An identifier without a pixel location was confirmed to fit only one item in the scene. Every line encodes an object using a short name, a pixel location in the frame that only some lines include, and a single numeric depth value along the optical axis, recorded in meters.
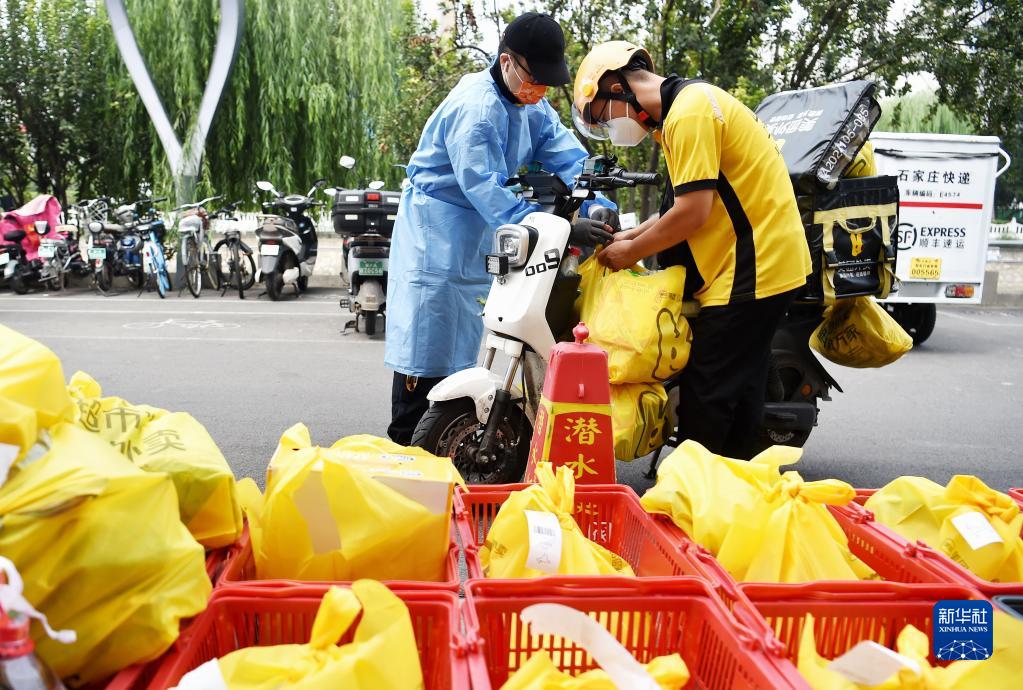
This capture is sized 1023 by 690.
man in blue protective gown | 3.42
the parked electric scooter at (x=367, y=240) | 8.79
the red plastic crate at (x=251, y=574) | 1.56
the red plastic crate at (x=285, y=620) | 1.51
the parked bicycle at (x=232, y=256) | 12.44
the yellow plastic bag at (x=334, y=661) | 1.24
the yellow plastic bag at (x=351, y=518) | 1.64
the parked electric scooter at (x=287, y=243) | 11.65
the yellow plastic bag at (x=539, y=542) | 1.71
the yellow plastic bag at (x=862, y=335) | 3.81
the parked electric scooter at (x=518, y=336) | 3.25
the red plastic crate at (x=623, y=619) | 1.54
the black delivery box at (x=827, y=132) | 3.58
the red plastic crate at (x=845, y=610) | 1.60
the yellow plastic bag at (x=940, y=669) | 1.36
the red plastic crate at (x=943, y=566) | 1.69
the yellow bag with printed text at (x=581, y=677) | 1.28
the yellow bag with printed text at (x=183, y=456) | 1.74
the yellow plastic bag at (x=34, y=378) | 1.30
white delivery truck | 9.23
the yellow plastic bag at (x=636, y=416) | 3.13
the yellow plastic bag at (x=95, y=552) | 1.21
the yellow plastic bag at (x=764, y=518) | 1.83
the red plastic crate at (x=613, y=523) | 1.97
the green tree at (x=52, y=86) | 15.88
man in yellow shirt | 2.94
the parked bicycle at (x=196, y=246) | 12.61
